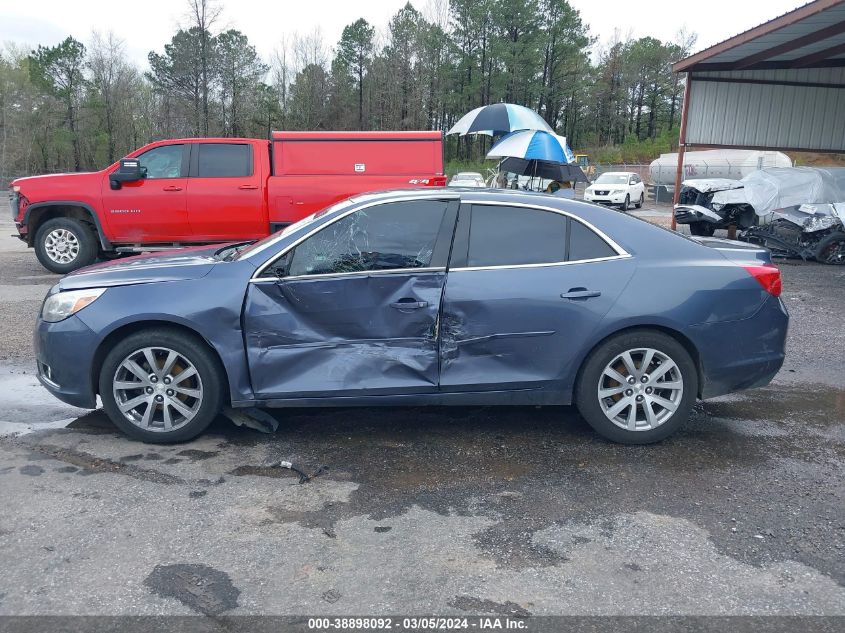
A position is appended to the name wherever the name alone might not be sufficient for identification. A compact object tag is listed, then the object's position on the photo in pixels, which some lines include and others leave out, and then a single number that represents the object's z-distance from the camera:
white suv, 30.64
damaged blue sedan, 4.38
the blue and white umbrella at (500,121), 13.04
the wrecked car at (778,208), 13.80
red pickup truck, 10.68
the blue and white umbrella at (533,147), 12.07
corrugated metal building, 17.83
